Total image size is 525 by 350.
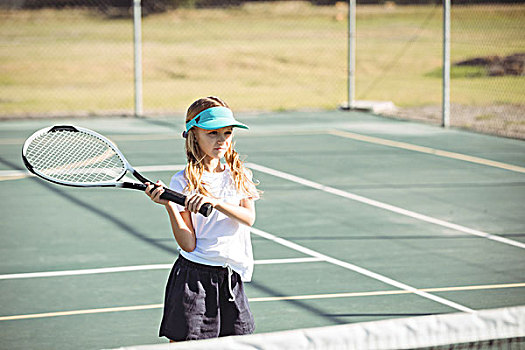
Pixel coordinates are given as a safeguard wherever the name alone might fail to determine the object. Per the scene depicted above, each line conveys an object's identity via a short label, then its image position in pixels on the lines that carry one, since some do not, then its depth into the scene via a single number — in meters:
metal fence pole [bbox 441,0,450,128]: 17.77
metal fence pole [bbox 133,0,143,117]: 19.14
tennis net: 3.26
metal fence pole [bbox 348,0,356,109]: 20.44
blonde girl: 4.35
